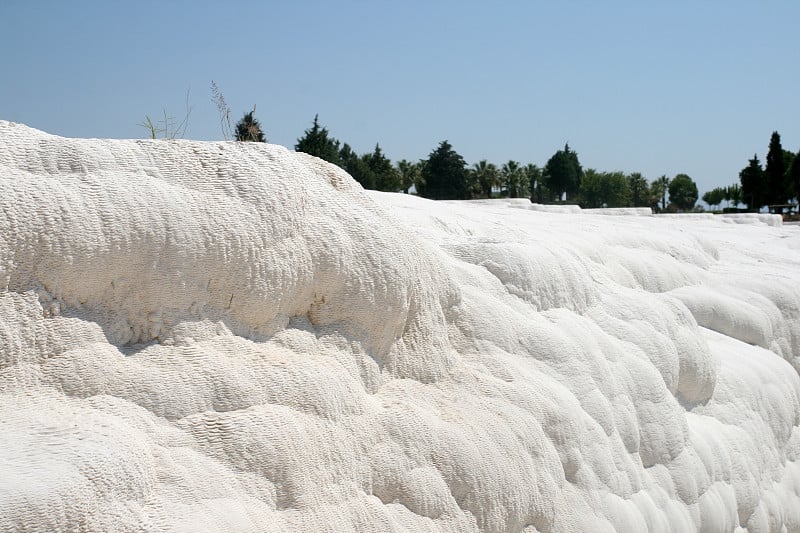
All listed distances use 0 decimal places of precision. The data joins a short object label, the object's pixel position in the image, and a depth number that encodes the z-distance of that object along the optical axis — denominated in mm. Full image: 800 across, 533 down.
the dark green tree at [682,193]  73188
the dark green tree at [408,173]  46812
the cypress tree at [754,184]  47094
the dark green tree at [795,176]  42656
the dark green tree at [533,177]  57938
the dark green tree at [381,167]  40881
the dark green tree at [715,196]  78688
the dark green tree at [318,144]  31123
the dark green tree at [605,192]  60250
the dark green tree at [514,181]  53438
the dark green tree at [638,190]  63375
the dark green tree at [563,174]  59531
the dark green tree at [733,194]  64325
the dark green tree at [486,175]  49469
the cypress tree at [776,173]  44844
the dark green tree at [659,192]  66875
